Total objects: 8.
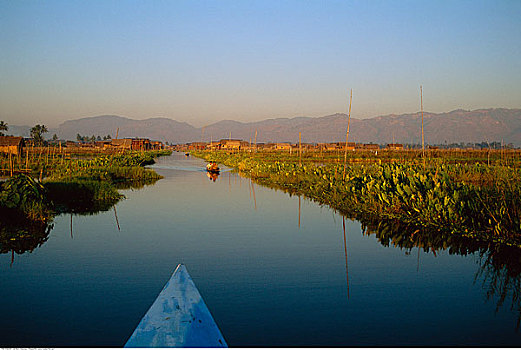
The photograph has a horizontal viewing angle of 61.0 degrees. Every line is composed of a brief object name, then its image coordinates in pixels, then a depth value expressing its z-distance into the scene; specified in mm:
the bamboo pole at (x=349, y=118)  14605
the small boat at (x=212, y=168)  31675
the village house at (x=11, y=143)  49688
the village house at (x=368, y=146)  108075
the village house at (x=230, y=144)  118581
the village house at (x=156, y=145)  132525
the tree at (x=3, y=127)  83831
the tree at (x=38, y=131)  105588
